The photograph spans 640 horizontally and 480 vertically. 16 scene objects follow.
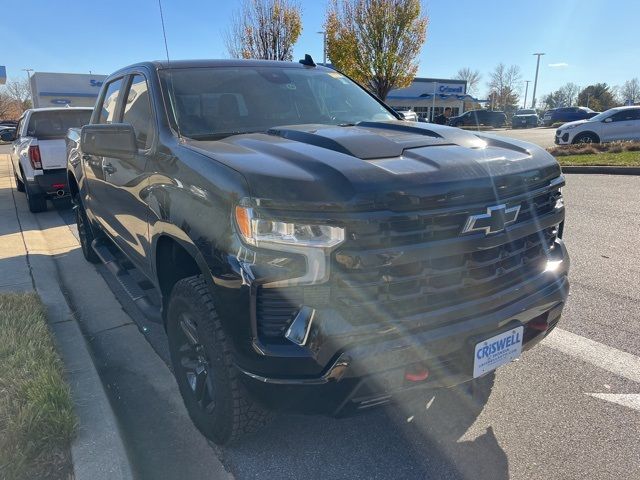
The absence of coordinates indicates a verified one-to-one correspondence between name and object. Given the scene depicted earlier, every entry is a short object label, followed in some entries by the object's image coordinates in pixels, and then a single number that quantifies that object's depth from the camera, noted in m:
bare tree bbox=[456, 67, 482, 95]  82.56
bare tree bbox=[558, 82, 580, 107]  93.28
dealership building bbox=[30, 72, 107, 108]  41.16
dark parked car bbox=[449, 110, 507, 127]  38.38
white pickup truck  8.30
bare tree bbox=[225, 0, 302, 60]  17.33
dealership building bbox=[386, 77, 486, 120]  49.16
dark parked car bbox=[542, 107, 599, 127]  39.22
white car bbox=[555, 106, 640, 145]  17.03
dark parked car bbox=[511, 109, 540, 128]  42.28
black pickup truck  1.96
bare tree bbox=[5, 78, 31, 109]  79.79
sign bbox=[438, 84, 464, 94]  51.84
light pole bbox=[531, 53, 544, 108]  63.03
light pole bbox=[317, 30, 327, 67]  20.47
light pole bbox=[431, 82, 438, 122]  46.72
